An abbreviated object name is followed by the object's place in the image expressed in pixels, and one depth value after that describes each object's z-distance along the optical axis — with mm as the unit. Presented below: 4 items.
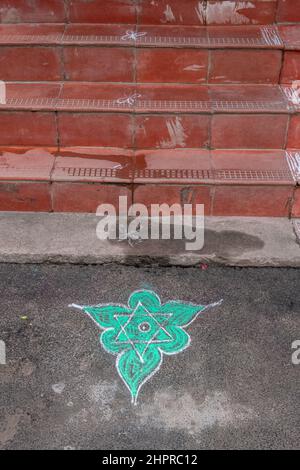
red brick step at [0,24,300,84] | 5250
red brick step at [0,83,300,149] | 4992
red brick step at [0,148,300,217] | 4805
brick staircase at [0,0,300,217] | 4863
